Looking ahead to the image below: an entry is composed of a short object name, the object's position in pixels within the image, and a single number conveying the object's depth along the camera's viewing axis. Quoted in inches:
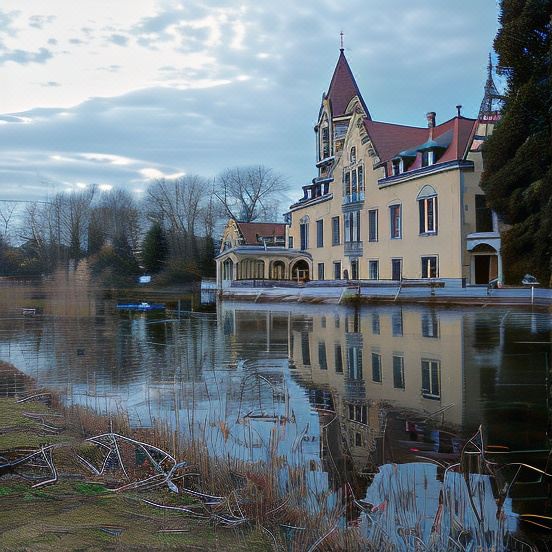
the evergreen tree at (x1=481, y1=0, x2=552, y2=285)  700.7
